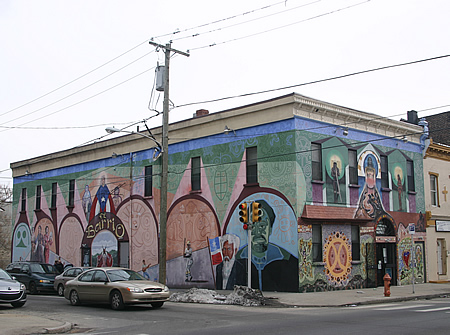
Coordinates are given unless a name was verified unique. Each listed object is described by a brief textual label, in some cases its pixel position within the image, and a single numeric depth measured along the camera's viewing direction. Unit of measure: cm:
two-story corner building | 2311
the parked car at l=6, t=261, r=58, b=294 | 2508
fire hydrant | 2067
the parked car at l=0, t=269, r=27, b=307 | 1670
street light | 2124
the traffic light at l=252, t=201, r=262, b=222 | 1923
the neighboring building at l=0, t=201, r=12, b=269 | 6434
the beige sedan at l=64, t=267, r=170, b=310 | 1645
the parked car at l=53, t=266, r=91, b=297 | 2390
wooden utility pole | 2111
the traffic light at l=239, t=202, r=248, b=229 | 1962
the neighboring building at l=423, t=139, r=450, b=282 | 2969
